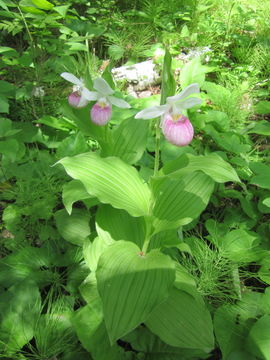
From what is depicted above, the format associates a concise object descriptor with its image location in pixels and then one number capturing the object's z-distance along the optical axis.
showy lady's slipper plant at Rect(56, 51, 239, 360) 0.43
